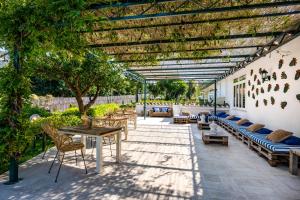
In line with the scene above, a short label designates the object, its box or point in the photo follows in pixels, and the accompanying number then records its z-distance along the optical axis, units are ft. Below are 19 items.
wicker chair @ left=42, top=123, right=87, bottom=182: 10.14
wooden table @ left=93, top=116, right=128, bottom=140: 17.94
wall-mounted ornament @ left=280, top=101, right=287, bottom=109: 14.45
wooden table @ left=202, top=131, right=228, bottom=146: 17.11
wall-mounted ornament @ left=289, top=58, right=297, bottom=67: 13.31
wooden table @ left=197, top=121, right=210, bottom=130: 24.81
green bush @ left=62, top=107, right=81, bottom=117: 22.19
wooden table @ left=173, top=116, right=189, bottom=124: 30.80
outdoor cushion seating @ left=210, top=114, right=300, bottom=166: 11.73
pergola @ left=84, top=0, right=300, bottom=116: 9.44
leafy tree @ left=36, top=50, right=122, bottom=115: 17.28
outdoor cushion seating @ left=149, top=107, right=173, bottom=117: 40.33
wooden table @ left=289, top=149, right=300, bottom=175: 10.58
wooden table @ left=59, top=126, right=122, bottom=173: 10.67
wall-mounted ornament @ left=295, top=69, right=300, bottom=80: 12.83
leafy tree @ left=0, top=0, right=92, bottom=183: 8.31
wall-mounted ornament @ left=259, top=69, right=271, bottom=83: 17.28
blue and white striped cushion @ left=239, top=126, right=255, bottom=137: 16.31
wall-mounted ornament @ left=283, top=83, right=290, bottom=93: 14.16
